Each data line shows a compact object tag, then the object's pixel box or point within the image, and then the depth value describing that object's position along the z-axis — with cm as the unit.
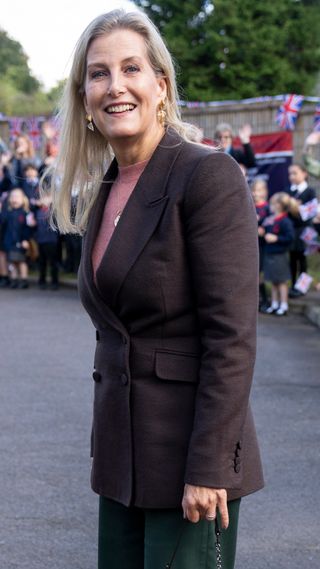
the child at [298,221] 1332
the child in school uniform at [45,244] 1558
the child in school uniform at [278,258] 1277
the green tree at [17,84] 4103
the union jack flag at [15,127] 1948
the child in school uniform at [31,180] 1591
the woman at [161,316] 241
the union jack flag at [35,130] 1905
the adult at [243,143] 1371
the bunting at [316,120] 1430
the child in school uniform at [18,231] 1599
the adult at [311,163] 1268
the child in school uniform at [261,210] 1319
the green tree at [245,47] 2827
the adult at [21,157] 1623
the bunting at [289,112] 1533
